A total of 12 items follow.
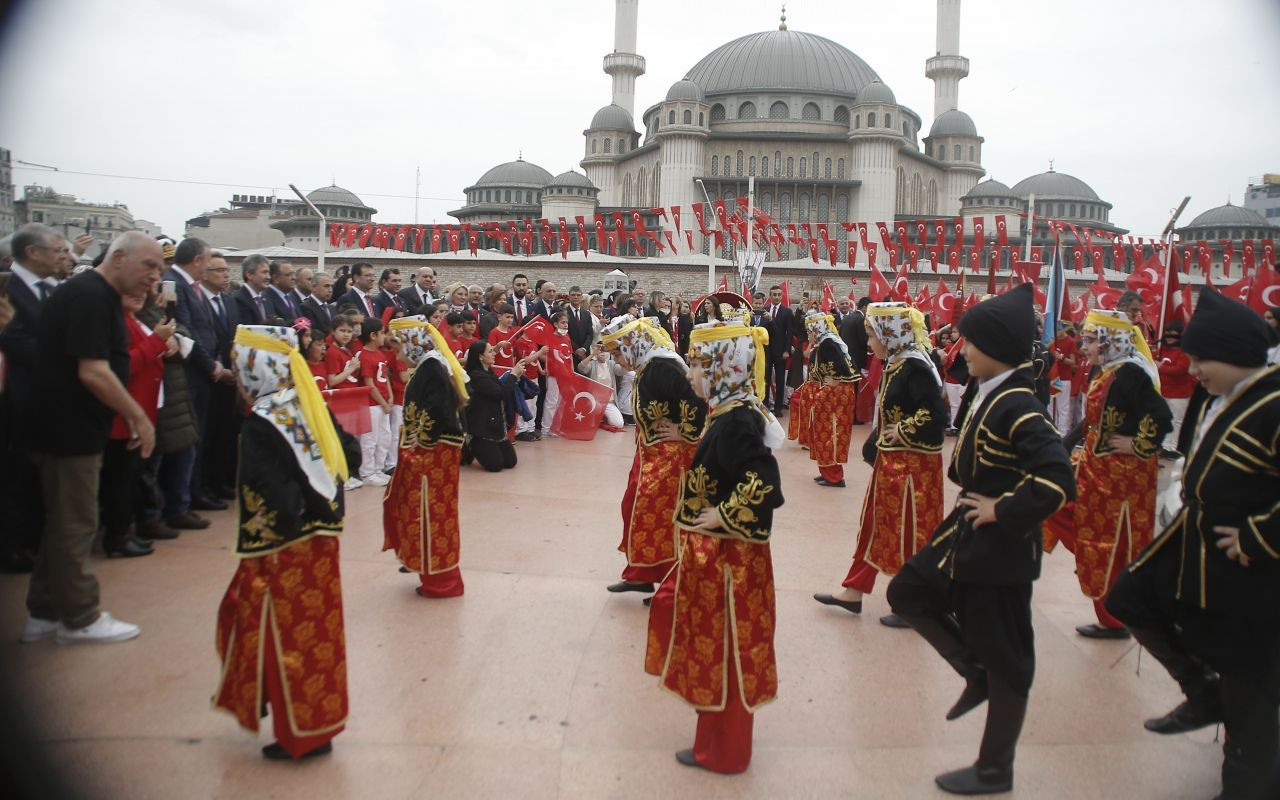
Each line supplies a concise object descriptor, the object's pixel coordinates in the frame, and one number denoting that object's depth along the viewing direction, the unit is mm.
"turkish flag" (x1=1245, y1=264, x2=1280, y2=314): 6930
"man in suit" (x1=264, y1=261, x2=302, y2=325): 8492
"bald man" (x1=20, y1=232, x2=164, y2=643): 4215
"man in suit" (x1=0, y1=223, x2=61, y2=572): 5125
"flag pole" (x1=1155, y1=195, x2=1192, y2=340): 7173
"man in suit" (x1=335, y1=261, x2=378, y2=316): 9523
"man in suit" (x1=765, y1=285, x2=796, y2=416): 15344
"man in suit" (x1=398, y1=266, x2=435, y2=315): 10582
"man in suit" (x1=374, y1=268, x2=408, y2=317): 10023
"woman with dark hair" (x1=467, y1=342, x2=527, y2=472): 9336
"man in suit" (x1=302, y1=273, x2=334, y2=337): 8920
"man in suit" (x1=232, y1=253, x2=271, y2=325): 7820
